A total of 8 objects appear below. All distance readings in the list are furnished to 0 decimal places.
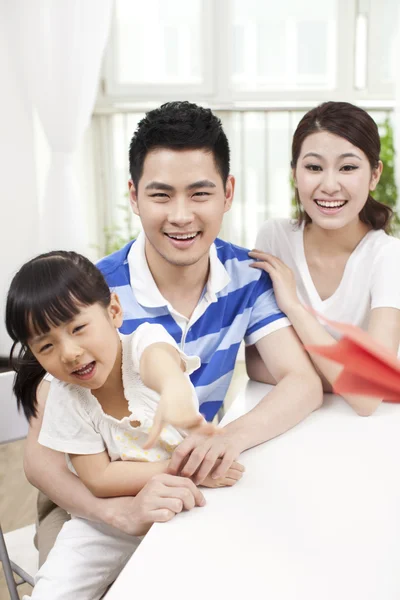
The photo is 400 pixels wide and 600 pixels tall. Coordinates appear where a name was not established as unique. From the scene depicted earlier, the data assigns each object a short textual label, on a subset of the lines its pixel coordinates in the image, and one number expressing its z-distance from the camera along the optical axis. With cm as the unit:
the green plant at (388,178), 356
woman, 142
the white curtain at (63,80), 329
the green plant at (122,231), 408
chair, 136
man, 122
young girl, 94
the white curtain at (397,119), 352
